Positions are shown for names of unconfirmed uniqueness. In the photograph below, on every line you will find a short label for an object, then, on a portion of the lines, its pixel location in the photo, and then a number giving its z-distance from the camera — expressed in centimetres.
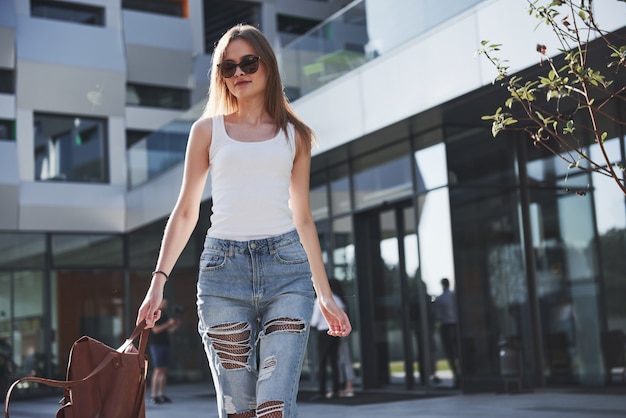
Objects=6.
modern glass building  1115
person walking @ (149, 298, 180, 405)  1348
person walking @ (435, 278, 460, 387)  1209
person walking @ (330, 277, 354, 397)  1288
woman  309
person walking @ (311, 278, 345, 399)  1222
